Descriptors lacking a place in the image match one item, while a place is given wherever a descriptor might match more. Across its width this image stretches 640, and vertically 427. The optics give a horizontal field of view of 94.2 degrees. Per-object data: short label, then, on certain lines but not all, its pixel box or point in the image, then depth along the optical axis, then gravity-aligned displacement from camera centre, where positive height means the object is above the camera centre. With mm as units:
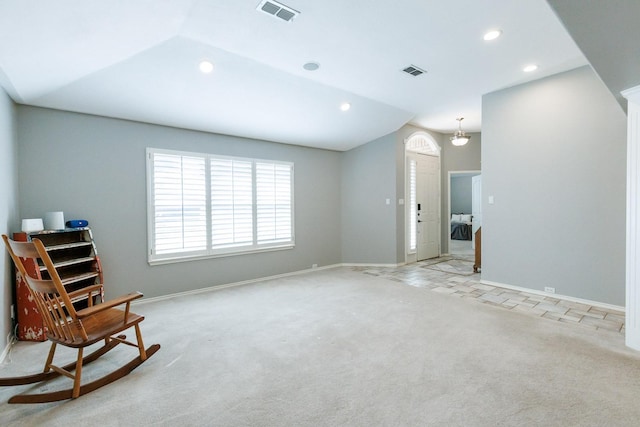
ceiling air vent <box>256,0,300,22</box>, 2404 +1699
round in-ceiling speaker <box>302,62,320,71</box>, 3375 +1692
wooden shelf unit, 2830 -576
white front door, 6527 +121
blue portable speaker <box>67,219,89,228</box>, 3326 -72
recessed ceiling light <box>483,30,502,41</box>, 2932 +1747
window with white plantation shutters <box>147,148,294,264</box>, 4086 +140
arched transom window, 6461 +1511
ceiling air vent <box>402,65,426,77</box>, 3576 +1729
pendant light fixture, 5676 +1367
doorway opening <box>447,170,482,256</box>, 8079 -91
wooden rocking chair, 1864 -804
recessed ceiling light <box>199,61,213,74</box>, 3116 +1571
